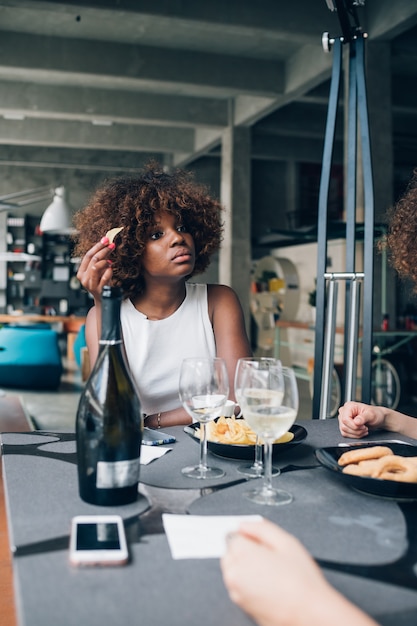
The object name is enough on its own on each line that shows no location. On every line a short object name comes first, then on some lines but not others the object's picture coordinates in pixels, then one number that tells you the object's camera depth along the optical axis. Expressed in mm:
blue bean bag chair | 7852
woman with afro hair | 2045
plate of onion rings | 1006
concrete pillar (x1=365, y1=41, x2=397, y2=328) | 6547
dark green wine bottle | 972
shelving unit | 14375
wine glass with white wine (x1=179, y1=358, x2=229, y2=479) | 1124
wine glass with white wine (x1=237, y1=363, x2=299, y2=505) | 1006
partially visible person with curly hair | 1460
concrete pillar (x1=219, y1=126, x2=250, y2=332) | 10219
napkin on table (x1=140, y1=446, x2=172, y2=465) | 1231
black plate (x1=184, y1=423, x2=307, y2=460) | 1220
